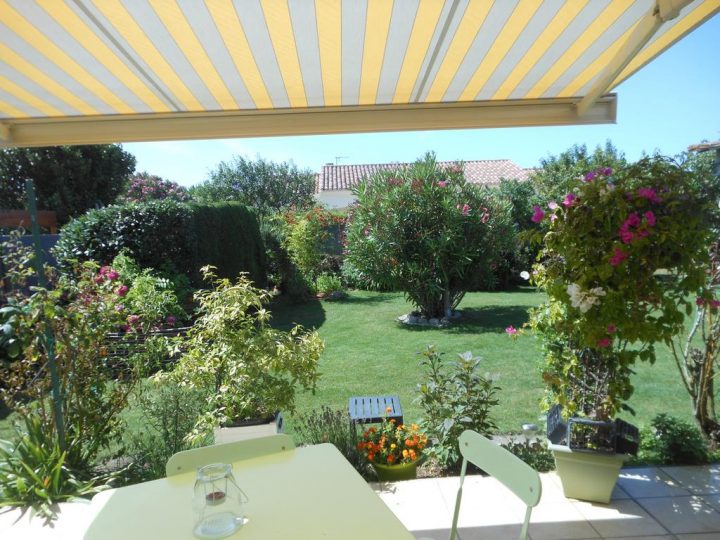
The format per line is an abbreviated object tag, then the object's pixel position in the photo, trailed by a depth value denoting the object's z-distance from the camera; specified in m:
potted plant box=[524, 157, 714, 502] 3.30
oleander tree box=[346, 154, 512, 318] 10.45
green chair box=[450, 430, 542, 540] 1.92
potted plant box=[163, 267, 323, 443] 3.88
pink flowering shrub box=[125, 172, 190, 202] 18.23
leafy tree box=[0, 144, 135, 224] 18.17
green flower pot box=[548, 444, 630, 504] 3.48
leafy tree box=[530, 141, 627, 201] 18.18
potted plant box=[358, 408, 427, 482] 4.04
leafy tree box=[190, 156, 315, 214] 26.47
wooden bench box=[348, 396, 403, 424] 4.45
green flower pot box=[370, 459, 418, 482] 4.02
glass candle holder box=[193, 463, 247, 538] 1.77
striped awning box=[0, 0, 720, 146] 2.63
